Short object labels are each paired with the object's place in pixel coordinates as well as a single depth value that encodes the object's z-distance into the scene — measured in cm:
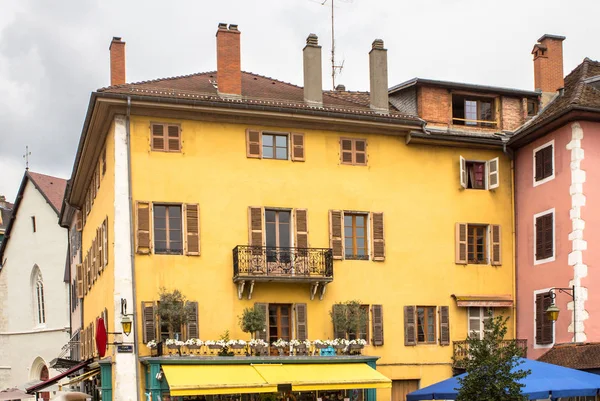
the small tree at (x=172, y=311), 2516
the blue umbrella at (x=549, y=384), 2200
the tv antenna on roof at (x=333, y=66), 3582
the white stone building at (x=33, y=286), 5478
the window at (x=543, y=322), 2745
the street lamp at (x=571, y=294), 2612
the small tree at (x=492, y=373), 2100
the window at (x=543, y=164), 2803
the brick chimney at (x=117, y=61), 2878
